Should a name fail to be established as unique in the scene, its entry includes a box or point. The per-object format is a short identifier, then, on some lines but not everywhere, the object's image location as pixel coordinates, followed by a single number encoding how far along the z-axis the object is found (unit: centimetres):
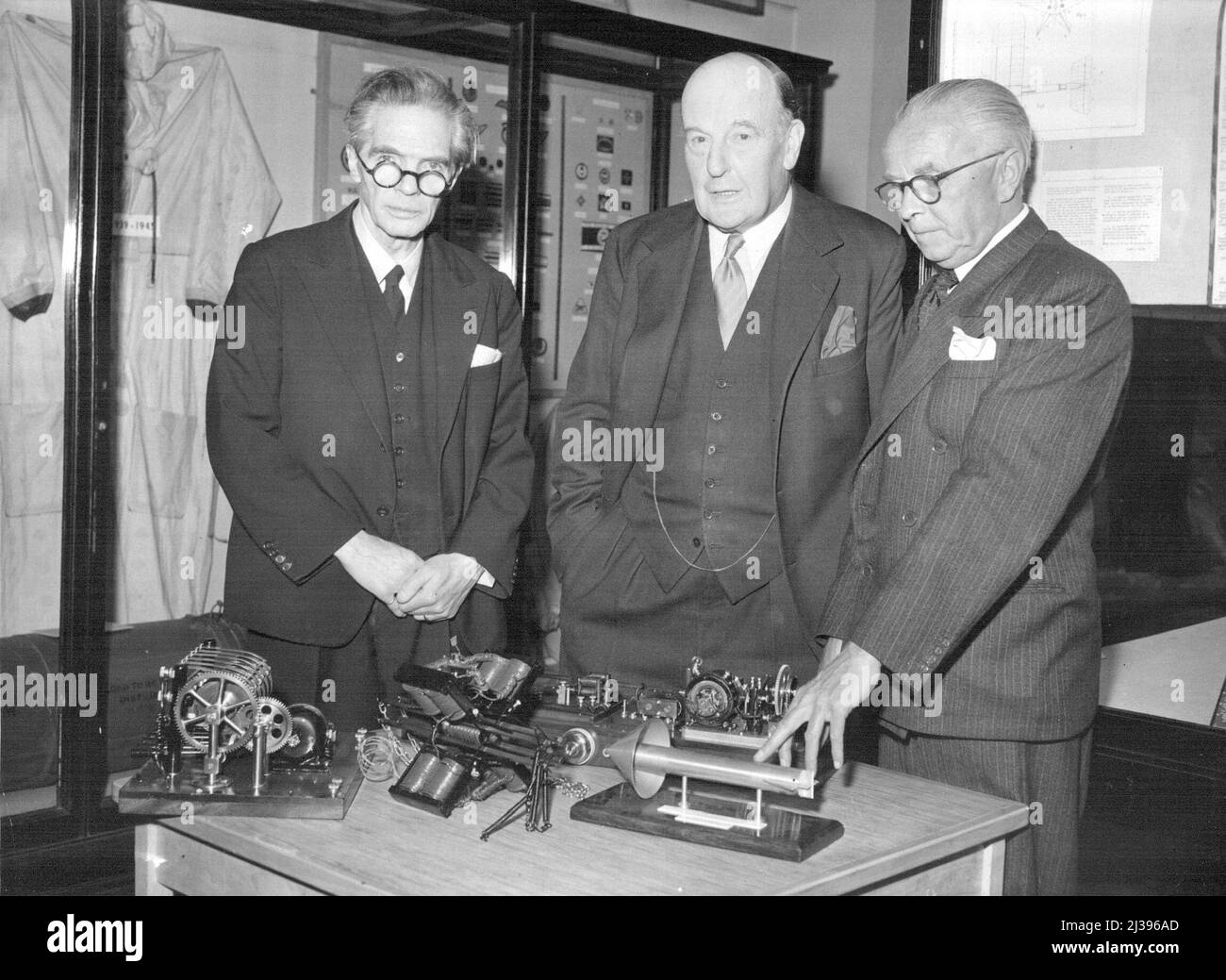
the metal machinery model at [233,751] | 186
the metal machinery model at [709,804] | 178
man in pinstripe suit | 200
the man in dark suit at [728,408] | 262
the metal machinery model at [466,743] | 188
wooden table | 166
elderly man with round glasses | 264
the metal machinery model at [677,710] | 212
